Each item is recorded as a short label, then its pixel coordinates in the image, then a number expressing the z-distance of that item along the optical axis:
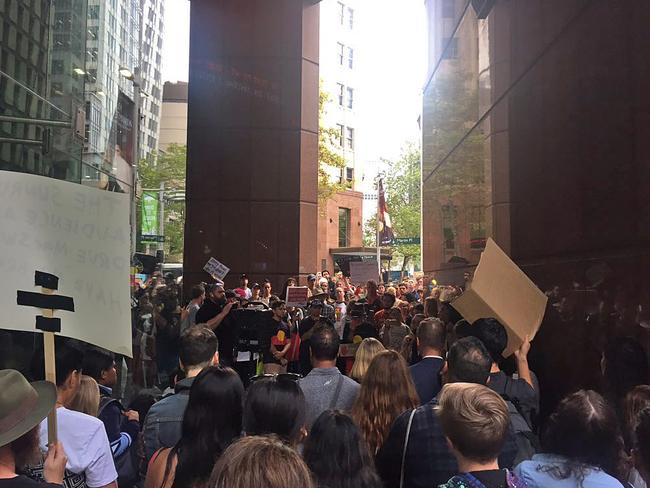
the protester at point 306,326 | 7.91
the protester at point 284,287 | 13.27
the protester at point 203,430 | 2.66
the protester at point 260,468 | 1.62
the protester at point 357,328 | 8.06
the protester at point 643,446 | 2.33
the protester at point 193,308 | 10.25
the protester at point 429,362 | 4.55
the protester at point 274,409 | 2.87
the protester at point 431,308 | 8.23
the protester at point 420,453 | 2.96
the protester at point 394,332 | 7.86
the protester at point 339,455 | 2.57
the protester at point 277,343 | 8.59
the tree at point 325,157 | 36.00
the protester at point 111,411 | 3.53
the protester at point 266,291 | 14.89
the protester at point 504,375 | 3.95
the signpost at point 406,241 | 35.50
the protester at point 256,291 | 14.16
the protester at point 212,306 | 9.08
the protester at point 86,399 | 3.30
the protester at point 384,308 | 9.11
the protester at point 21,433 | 2.08
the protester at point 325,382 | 3.97
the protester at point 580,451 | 2.35
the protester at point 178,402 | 3.27
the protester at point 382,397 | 3.57
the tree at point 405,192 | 55.78
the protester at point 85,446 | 2.87
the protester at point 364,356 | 4.54
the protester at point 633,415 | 2.70
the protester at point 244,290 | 14.54
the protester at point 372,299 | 9.69
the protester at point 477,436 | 2.28
